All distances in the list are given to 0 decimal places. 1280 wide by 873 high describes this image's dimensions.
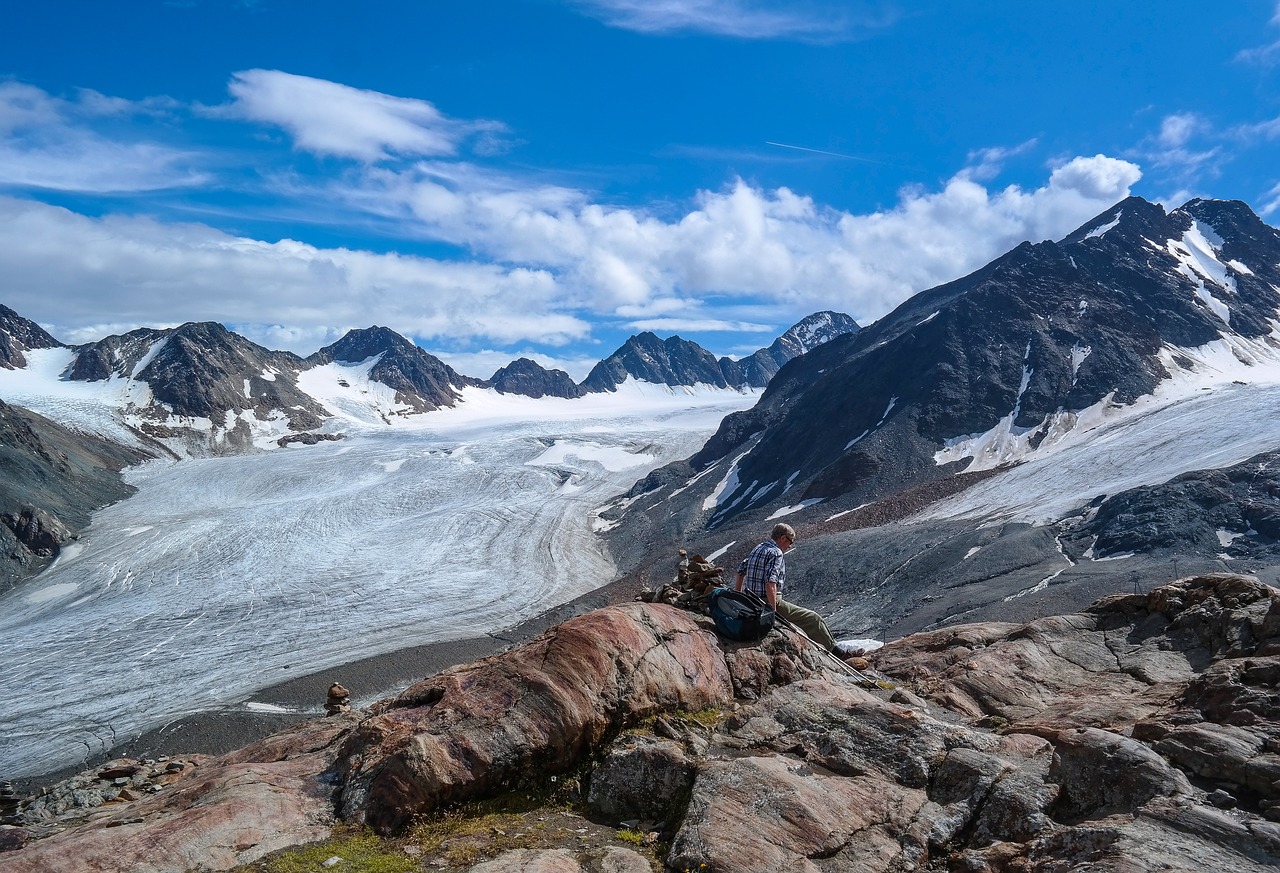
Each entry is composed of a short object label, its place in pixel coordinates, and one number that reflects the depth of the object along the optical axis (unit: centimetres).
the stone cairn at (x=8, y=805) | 1625
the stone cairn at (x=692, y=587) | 1315
